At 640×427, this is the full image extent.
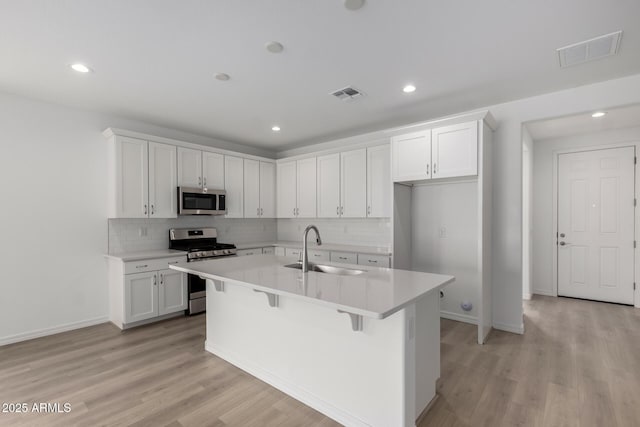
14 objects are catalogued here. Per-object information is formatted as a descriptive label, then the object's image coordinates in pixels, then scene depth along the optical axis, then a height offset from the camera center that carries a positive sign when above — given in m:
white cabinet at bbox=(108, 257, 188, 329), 3.60 -0.94
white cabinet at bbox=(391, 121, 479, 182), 3.29 +0.69
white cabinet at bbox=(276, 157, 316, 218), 5.16 +0.44
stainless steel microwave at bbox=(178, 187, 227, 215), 4.27 +0.19
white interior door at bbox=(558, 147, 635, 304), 4.50 -0.18
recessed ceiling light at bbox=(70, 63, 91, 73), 2.62 +1.28
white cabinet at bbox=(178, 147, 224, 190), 4.36 +0.68
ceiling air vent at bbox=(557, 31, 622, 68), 2.24 +1.27
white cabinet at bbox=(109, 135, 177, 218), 3.77 +0.46
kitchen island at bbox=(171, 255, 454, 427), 1.78 -0.86
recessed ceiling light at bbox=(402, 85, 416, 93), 3.06 +1.27
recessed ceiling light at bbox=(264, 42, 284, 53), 2.29 +1.27
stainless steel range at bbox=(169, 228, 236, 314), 4.14 -0.48
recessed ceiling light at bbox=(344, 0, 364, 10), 1.82 +1.26
